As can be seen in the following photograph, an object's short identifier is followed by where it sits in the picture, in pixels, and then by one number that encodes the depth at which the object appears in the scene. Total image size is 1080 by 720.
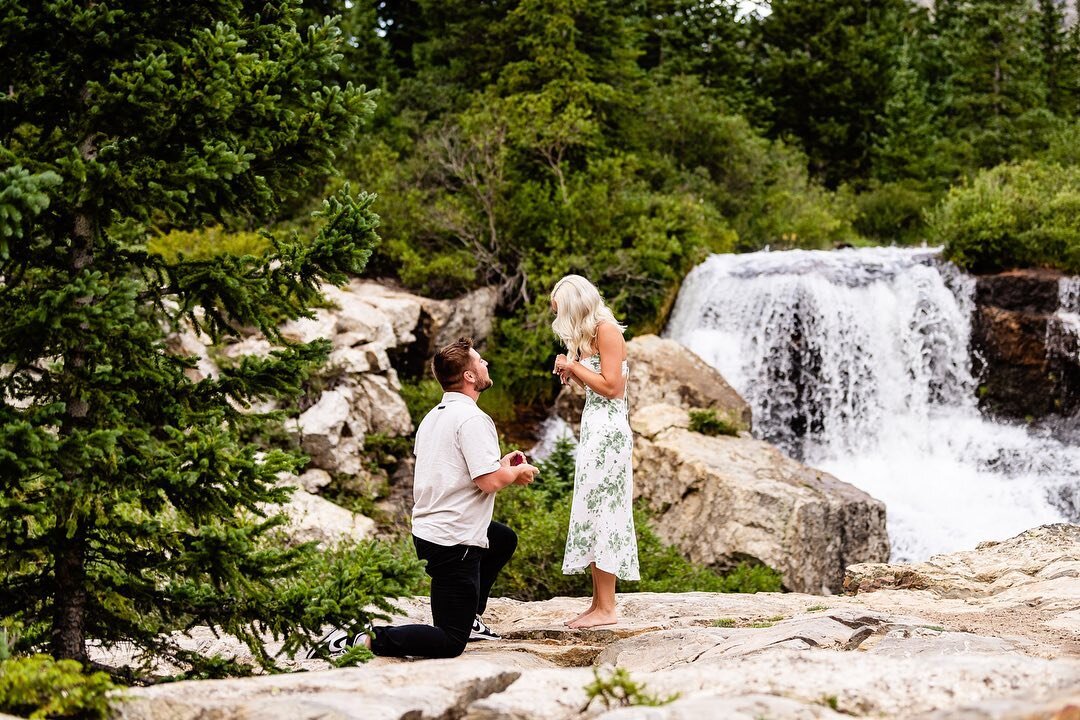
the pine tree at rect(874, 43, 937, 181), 30.45
